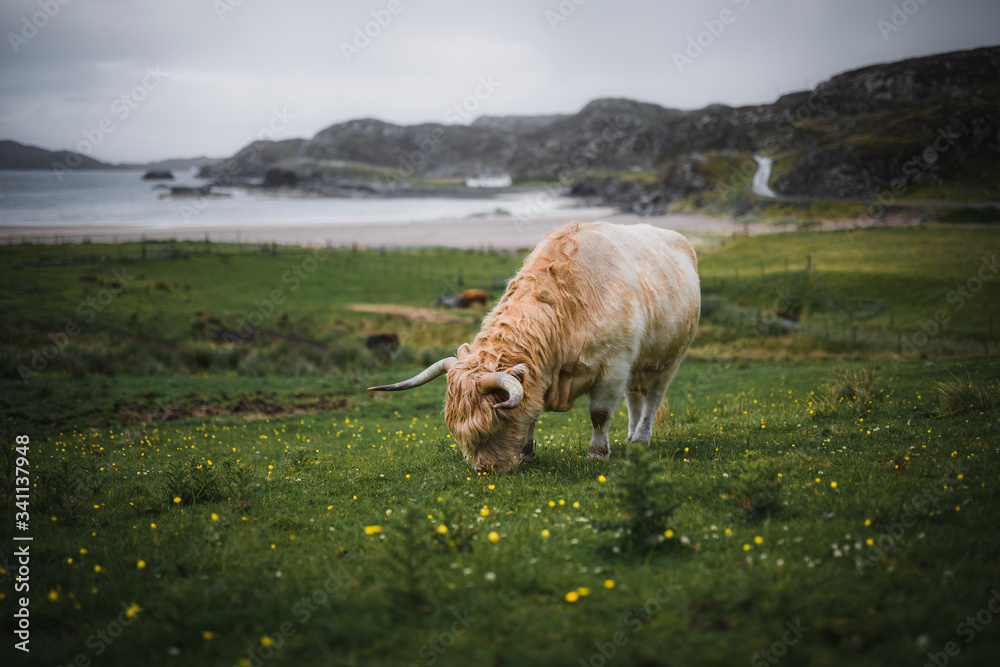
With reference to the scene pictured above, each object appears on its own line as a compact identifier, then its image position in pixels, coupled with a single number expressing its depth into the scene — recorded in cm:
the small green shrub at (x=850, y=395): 1063
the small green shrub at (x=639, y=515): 506
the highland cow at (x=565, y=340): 709
